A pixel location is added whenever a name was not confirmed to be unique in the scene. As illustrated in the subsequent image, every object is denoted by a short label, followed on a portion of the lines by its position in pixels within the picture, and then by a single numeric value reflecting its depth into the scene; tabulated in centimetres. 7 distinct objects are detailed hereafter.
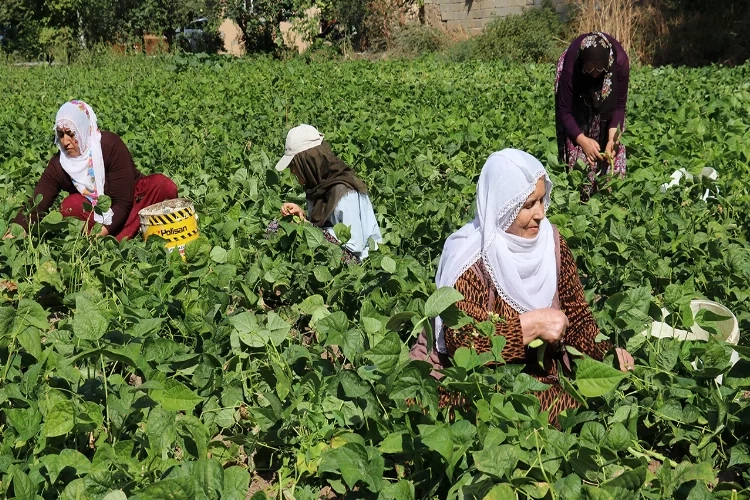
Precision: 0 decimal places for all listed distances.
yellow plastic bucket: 437
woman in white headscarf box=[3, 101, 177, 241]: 462
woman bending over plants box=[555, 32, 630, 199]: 463
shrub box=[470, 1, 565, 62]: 1503
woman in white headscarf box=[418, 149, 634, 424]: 247
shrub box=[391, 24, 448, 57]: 1792
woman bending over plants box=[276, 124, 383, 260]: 391
